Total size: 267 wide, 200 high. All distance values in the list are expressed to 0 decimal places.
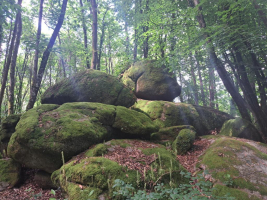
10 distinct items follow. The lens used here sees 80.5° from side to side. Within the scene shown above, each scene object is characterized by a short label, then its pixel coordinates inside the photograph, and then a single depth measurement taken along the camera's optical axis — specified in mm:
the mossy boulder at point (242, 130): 8406
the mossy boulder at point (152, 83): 12930
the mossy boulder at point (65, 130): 5156
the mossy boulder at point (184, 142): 6609
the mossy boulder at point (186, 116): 10094
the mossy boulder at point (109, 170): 3572
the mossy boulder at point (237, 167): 4023
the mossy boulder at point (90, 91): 9656
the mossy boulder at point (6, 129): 7129
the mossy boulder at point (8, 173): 5055
